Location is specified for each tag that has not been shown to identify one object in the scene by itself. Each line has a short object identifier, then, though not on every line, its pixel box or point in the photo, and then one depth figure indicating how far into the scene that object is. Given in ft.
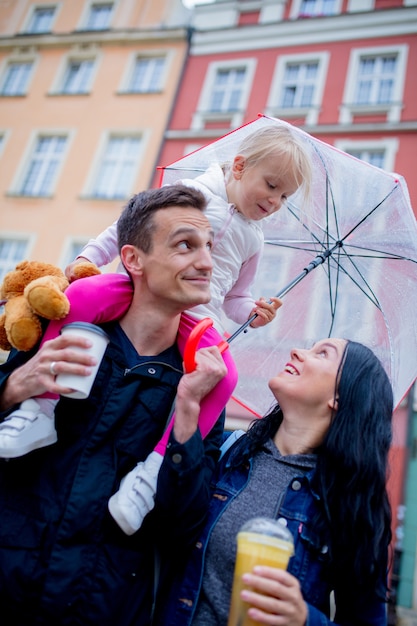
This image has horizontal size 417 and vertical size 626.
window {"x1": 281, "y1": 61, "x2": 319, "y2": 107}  36.45
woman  4.97
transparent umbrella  8.67
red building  33.24
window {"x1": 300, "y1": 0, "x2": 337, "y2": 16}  39.73
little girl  6.91
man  4.40
